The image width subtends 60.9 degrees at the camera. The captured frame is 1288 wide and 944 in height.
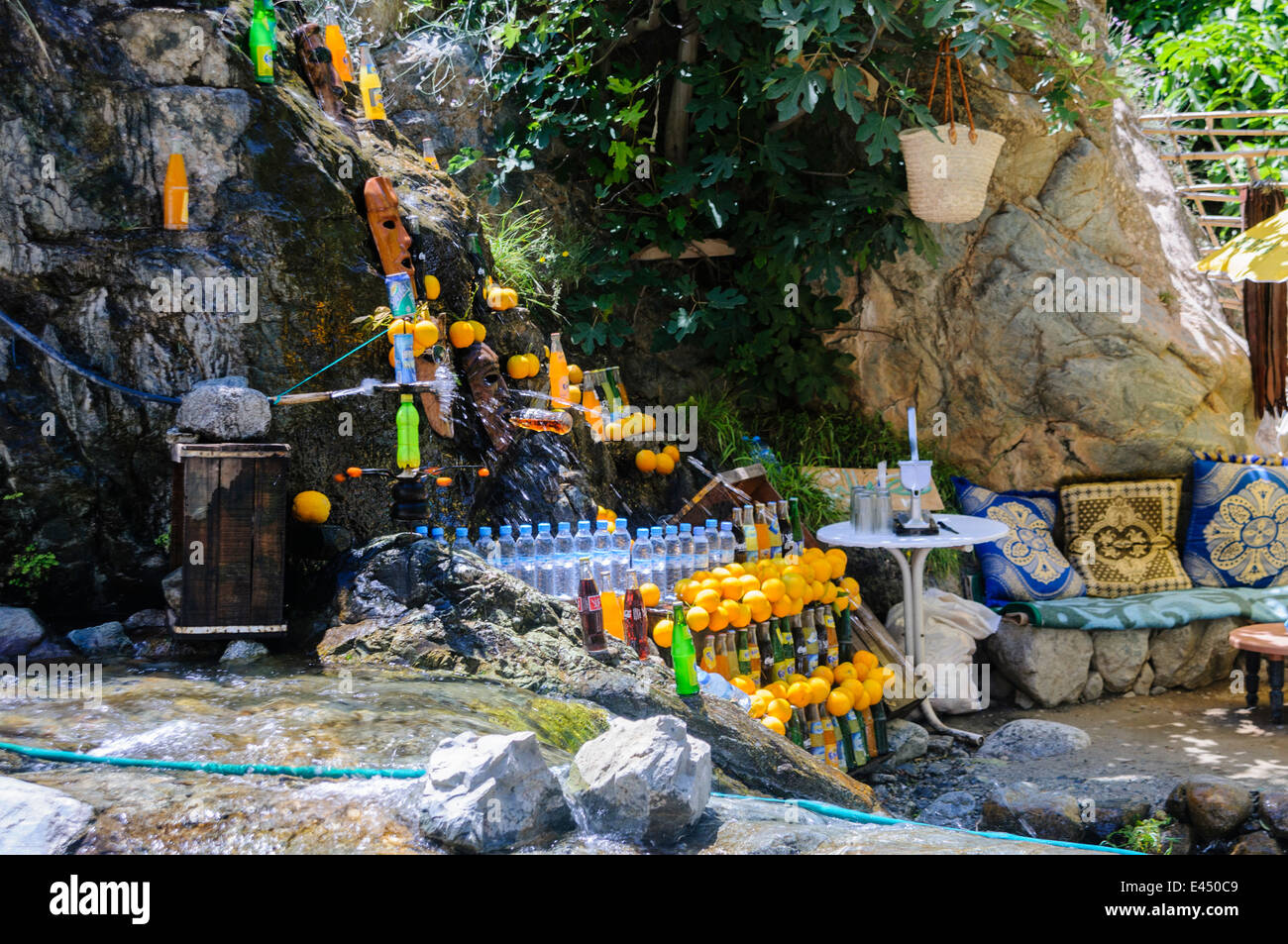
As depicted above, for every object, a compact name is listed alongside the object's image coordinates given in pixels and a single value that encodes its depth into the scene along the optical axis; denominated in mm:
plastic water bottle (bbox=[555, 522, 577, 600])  5051
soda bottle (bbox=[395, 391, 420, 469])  4621
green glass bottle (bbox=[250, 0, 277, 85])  4805
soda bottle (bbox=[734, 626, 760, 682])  5117
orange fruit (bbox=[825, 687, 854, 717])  5523
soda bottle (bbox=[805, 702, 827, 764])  5375
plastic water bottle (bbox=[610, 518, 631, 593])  5051
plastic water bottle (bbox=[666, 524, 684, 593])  5387
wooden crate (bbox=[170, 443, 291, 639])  4047
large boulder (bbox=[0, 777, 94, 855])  2342
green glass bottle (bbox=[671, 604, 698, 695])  4020
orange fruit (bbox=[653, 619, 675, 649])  4766
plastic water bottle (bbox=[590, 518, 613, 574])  5066
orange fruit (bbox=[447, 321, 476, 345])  5184
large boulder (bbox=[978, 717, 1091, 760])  6023
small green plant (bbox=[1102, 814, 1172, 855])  4508
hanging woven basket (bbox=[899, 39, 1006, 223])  6152
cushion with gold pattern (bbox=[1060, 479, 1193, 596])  7523
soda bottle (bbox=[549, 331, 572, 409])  5848
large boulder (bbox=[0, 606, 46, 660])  4176
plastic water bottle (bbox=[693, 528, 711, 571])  5434
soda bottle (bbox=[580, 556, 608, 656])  4254
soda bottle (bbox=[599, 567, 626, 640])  4750
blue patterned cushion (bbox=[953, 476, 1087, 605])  7305
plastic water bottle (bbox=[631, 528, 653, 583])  5285
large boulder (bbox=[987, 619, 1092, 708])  6914
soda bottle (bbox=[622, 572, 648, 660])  4777
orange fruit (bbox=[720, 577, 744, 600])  5066
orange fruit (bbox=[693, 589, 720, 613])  4914
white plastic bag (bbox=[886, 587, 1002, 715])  6723
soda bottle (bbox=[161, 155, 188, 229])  4605
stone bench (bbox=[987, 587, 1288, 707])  6941
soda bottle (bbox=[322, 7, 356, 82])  5473
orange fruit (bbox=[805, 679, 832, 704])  5348
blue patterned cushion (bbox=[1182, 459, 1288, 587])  7559
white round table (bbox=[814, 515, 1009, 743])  5980
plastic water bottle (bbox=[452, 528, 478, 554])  4719
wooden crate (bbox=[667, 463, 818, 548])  5980
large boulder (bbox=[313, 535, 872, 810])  3768
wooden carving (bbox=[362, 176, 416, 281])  4914
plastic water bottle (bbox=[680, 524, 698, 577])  5402
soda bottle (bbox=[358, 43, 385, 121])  5691
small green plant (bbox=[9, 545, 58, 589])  4488
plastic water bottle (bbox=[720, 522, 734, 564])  5551
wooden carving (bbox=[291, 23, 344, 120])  5234
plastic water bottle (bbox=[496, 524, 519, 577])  4949
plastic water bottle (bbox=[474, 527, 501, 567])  4926
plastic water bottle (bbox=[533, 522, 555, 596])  5023
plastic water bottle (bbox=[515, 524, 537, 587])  4996
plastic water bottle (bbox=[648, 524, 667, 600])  5332
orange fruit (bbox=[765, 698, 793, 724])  4914
